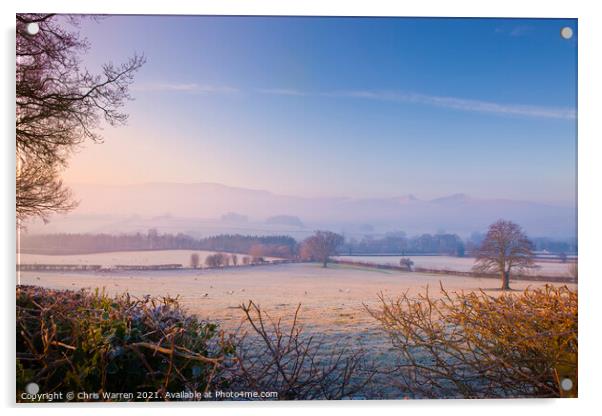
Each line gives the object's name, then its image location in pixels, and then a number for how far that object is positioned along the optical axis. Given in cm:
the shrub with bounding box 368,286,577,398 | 405
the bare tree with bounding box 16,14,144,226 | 427
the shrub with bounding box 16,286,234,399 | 379
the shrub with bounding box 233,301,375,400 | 409
